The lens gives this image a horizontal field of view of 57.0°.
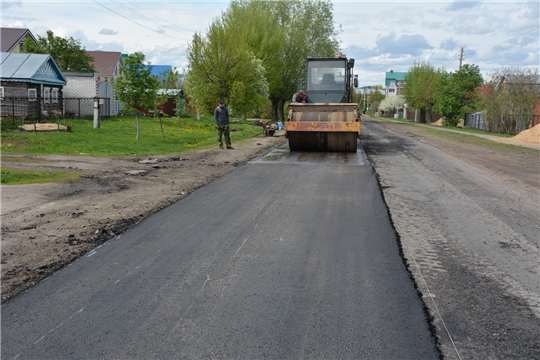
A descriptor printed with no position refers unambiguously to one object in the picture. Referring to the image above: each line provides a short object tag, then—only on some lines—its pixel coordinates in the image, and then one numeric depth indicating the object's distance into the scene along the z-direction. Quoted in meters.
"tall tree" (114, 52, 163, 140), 21.42
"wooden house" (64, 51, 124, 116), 34.56
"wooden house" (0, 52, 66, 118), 26.72
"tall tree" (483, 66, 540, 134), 35.19
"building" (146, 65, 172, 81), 77.85
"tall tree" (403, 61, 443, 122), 64.12
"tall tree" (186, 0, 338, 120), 26.72
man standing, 17.80
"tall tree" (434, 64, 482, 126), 51.38
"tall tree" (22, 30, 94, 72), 42.31
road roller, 15.94
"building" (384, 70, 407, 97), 156.06
